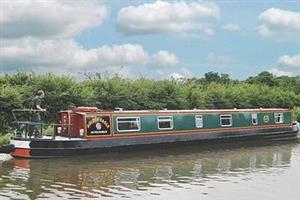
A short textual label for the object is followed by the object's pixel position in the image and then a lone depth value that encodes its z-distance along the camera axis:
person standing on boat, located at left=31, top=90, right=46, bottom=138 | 17.08
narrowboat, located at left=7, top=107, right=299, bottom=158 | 16.62
